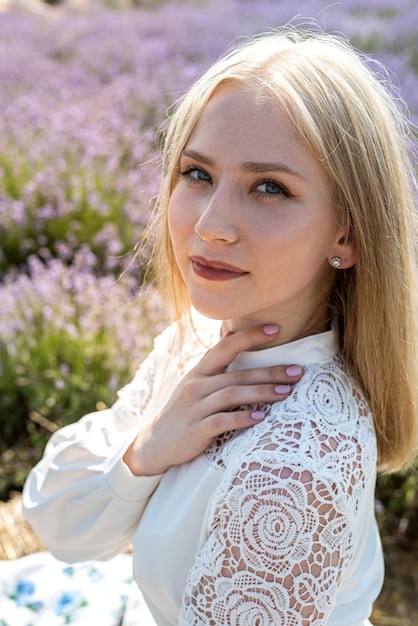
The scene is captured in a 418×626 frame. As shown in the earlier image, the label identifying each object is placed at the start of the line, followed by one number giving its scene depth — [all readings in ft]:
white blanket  5.93
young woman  3.99
